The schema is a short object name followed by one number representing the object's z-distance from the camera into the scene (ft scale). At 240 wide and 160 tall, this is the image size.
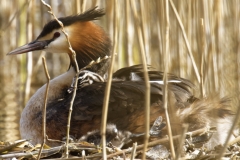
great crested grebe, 28.84
